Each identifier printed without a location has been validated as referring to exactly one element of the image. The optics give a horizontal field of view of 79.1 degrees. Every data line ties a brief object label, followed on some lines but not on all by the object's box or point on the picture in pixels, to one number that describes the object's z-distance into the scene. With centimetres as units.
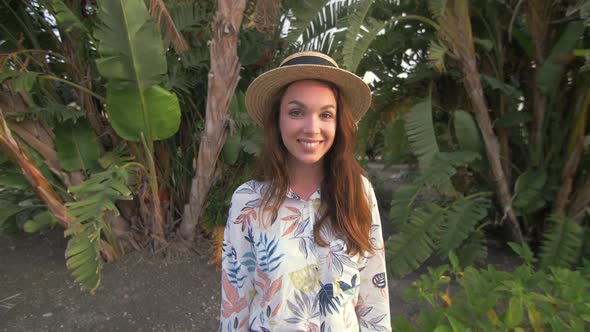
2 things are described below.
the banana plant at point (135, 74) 265
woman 111
